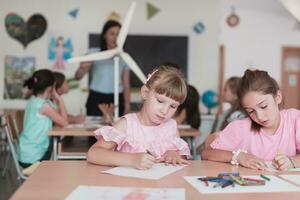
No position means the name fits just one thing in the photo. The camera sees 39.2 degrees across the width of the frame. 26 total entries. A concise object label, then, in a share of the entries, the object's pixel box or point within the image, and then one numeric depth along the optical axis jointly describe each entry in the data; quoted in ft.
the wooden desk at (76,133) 8.51
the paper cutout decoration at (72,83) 16.71
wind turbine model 10.02
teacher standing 11.57
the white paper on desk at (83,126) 9.40
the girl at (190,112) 10.71
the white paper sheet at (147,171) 4.00
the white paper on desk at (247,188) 3.48
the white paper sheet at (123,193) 3.22
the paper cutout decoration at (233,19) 26.94
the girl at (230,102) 9.24
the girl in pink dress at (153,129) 4.82
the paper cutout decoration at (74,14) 16.70
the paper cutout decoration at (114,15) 16.80
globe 16.97
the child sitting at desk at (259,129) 4.90
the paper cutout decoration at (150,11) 16.94
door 28.37
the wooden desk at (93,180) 3.32
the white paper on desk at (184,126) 9.95
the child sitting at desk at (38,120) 9.65
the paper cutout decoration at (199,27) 17.06
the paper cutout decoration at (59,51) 16.67
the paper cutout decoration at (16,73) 16.67
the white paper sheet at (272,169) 4.41
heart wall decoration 16.58
